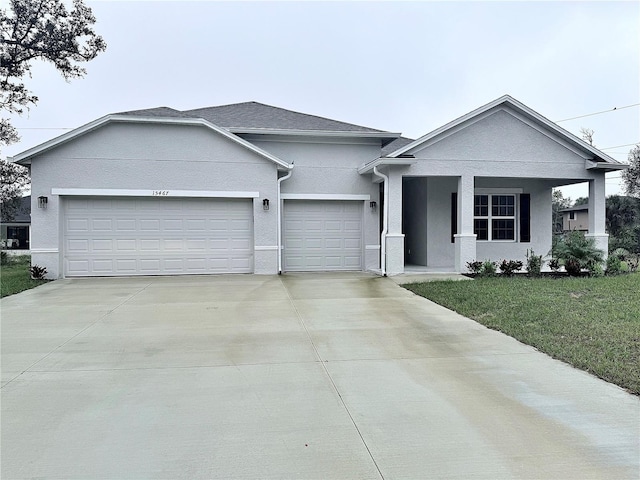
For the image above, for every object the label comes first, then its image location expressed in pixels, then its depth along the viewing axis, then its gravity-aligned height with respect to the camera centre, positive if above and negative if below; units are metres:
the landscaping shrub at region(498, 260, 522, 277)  13.14 -0.93
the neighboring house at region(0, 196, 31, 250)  34.47 +0.37
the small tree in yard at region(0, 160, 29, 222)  24.06 +2.82
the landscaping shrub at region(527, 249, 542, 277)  13.15 -0.90
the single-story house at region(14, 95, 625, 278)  13.45 +1.47
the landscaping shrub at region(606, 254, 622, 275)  13.42 -0.93
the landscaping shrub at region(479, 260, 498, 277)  12.84 -0.98
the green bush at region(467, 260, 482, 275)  13.11 -0.92
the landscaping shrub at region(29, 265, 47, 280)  12.97 -0.98
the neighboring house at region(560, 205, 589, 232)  46.37 +1.69
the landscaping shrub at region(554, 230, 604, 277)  13.10 -0.60
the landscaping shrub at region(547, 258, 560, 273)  13.70 -0.88
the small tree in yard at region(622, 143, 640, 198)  33.94 +4.30
